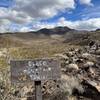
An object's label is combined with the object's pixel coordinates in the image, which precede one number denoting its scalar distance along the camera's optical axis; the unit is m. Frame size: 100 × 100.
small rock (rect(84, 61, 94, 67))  4.14
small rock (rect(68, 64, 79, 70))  4.07
